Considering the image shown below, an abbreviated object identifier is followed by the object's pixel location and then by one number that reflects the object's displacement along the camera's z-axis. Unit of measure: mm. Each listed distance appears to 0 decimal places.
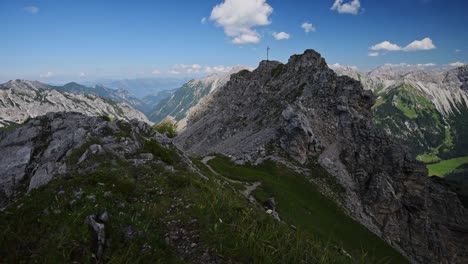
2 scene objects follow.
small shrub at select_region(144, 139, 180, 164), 27406
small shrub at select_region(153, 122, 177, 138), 105262
